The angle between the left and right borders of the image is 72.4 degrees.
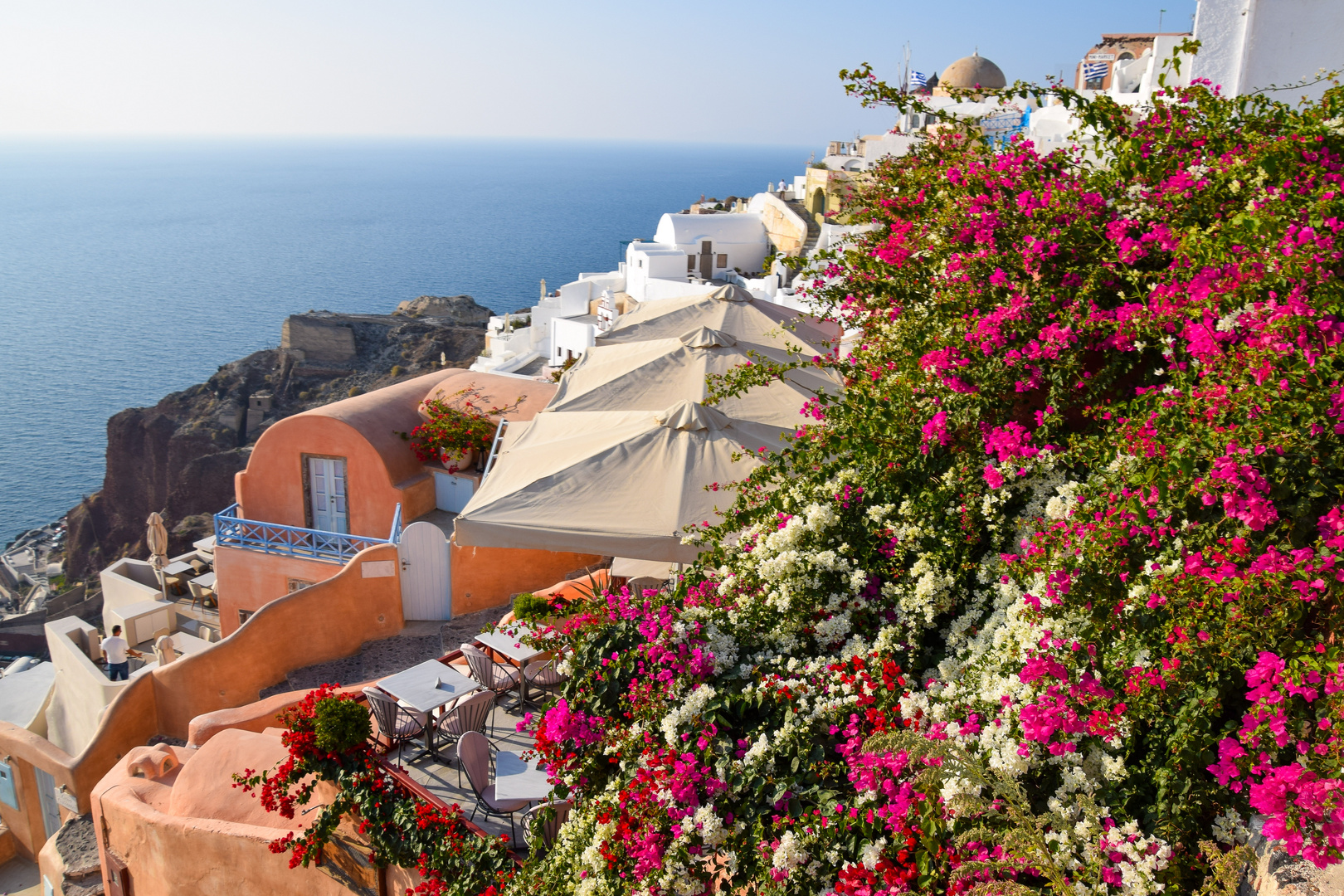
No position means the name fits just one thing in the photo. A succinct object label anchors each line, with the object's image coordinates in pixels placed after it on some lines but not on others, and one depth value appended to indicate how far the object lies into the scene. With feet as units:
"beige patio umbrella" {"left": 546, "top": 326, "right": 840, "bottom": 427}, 32.86
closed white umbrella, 58.13
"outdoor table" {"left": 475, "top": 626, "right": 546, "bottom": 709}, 27.45
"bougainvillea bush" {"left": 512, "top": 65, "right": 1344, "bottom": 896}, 11.69
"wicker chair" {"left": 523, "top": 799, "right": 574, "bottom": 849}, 18.20
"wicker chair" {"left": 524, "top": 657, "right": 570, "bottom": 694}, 26.61
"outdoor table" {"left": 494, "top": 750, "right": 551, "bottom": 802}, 20.62
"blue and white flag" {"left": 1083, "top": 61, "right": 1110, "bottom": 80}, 90.33
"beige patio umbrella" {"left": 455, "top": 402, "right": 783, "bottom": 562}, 25.26
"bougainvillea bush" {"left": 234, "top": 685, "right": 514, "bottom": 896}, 20.65
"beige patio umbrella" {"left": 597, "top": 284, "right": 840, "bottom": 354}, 42.93
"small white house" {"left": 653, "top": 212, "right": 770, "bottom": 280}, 115.03
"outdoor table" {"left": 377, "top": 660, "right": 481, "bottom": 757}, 24.81
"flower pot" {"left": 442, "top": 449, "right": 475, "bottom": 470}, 49.03
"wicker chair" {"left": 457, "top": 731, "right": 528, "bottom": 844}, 21.30
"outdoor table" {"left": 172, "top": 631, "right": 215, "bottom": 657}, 53.14
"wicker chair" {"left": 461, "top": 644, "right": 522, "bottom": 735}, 27.32
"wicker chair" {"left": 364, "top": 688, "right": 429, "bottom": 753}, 24.98
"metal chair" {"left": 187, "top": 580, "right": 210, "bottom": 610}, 61.77
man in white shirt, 50.62
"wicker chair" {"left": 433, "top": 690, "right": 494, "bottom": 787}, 24.82
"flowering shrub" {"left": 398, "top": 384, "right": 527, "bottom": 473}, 48.93
